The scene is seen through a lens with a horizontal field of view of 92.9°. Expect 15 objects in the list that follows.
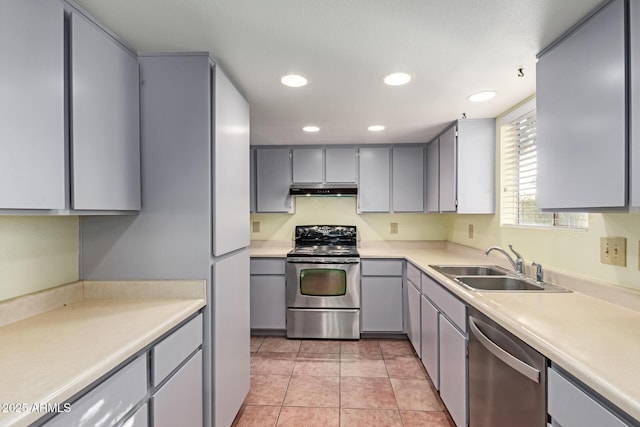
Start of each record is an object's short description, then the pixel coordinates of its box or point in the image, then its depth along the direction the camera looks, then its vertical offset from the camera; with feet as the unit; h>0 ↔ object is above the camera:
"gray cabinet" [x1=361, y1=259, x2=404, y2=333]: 10.22 -2.83
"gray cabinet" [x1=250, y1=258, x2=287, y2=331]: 10.42 -2.77
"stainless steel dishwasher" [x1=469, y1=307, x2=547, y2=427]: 3.53 -2.27
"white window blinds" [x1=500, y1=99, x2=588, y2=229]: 6.54 +0.88
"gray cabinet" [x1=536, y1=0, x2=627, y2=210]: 3.49 +1.23
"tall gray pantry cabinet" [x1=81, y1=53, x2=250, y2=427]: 4.86 +0.22
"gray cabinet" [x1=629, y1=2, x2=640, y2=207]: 3.25 +1.15
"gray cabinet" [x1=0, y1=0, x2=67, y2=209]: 2.93 +1.11
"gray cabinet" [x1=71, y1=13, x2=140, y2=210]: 3.73 +1.25
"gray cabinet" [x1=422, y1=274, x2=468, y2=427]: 5.51 -2.80
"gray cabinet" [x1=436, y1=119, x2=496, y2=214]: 8.22 +1.25
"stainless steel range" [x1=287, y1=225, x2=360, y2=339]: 10.18 -2.80
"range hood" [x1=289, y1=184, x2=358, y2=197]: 11.12 +0.81
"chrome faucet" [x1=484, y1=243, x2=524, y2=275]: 6.44 -1.12
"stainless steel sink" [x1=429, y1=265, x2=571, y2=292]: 5.80 -1.45
